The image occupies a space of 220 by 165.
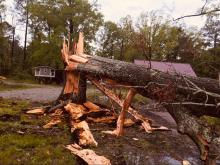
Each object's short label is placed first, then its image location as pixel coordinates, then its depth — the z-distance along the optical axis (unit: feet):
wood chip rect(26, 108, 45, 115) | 16.99
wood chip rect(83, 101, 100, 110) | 17.13
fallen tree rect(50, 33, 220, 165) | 10.47
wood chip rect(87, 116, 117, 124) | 15.70
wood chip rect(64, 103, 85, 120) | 14.89
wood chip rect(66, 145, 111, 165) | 9.32
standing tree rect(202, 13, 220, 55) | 77.89
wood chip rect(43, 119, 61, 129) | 13.89
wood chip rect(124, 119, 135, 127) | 15.46
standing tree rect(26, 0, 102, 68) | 59.03
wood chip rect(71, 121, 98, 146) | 11.39
